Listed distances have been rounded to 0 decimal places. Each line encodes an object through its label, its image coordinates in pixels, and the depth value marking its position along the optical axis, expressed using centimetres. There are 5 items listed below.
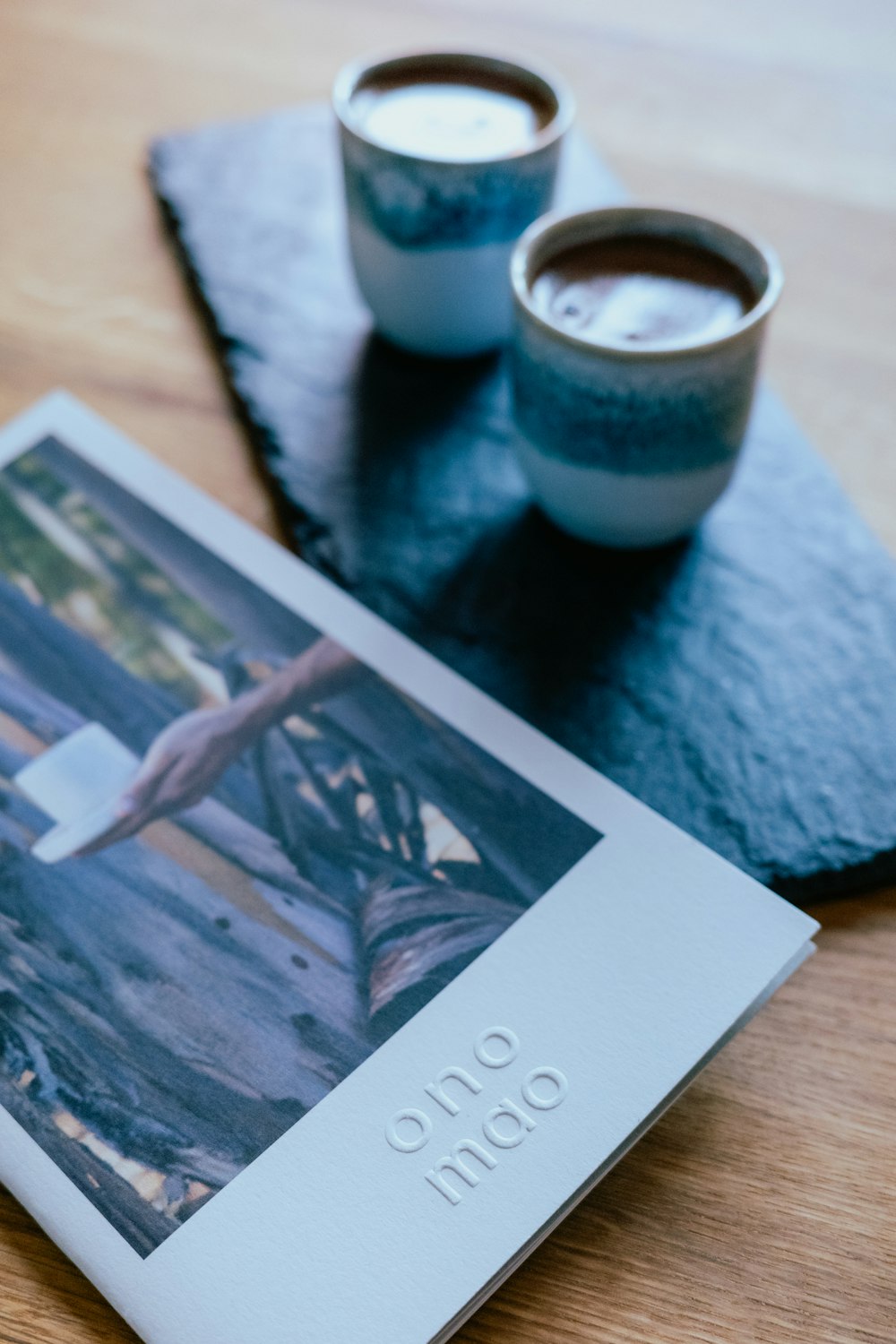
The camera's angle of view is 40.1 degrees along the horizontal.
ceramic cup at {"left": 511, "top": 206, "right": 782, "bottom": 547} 46
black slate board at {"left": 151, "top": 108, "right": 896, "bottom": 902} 47
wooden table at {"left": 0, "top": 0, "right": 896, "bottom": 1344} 36
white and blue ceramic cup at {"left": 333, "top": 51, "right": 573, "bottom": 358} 54
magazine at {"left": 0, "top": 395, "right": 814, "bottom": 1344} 35
